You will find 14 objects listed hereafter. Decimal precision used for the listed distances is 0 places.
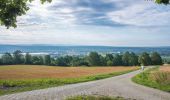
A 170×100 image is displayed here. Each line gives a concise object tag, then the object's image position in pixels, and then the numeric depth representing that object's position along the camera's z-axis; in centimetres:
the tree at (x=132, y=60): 8330
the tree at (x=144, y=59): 8165
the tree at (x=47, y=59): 7914
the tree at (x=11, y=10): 685
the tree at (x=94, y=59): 8099
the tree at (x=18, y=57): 7507
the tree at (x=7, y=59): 7189
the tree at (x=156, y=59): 8554
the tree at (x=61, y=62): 7680
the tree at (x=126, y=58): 8255
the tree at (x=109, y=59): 7987
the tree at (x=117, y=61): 8159
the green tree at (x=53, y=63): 7763
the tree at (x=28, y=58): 7447
